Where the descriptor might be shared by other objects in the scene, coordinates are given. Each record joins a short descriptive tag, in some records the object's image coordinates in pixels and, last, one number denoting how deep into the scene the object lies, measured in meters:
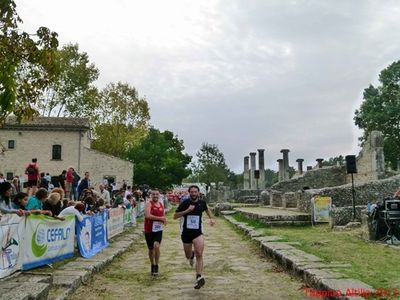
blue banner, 10.02
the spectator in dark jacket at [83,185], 18.83
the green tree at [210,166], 70.06
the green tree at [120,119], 48.25
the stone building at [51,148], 40.94
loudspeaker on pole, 16.44
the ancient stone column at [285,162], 41.69
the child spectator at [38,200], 9.57
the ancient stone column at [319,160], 46.05
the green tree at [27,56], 6.02
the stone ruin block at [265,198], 29.88
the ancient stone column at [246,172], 50.56
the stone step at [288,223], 17.06
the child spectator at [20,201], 8.69
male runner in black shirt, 7.82
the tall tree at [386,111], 45.19
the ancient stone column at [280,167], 42.85
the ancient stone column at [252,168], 47.34
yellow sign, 16.75
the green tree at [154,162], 44.59
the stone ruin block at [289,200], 23.57
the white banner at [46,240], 7.78
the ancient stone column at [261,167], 43.38
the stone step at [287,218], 17.41
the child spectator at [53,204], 9.86
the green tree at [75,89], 45.31
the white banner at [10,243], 6.72
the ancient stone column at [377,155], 28.23
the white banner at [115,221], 13.60
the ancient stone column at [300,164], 46.34
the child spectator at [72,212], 9.73
